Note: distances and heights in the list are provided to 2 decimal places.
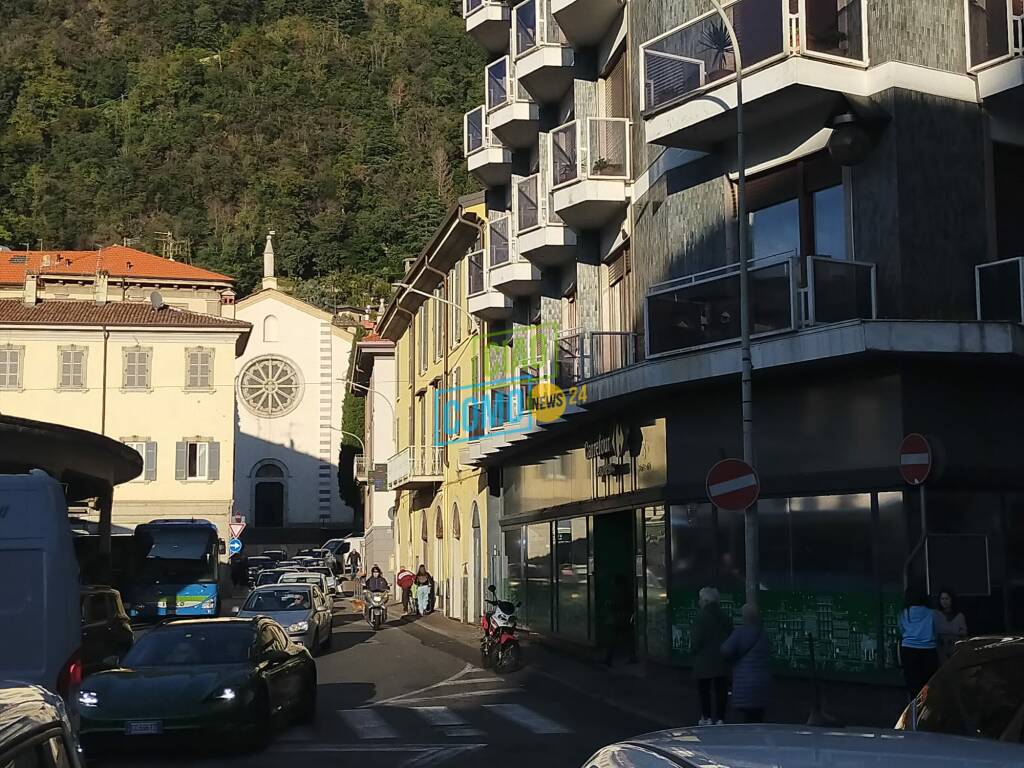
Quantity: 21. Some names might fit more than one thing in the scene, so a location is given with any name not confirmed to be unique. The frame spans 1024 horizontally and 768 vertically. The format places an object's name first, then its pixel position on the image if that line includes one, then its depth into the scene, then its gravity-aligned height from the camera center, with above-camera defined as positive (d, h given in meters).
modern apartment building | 17.02 +3.03
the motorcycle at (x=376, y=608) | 37.28 -1.44
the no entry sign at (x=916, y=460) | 14.16 +0.89
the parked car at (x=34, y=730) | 3.94 -0.51
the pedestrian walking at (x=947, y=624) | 15.45 -0.85
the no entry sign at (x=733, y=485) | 15.16 +0.70
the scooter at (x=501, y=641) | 23.89 -1.51
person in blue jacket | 14.83 -0.99
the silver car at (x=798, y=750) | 3.13 -0.46
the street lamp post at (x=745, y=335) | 16.34 +2.60
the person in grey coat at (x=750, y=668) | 13.55 -1.14
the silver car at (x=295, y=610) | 27.84 -1.11
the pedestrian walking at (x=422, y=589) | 41.97 -1.07
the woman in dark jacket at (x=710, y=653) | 15.15 -1.12
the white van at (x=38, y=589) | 11.32 -0.25
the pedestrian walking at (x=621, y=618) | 24.97 -1.19
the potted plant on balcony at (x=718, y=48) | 18.34 +6.61
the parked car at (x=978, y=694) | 5.88 -0.64
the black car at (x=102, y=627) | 22.12 -1.15
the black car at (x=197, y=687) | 13.54 -1.31
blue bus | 42.03 -0.46
